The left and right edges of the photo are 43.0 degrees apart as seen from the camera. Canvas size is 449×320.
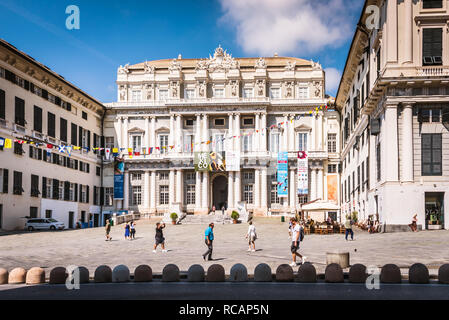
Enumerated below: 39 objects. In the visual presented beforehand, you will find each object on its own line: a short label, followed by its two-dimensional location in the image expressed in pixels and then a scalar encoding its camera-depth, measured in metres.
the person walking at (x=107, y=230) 38.76
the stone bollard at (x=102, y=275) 17.80
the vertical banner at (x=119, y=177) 69.62
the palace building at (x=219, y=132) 68.25
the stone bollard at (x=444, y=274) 16.62
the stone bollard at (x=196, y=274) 17.78
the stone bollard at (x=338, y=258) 20.30
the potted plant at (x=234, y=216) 58.50
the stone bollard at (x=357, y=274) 17.06
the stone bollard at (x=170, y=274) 17.86
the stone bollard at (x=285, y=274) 17.56
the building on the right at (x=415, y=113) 33.88
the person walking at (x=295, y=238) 21.44
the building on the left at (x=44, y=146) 48.09
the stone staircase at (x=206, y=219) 59.59
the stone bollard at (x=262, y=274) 17.60
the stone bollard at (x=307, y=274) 17.19
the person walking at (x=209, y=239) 24.58
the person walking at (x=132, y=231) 40.31
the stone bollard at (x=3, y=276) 17.95
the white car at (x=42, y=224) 50.09
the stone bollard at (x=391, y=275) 16.70
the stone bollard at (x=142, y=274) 17.83
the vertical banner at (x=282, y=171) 65.56
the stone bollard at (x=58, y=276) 17.72
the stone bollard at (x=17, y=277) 18.11
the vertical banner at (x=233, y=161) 65.81
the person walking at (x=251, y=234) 28.30
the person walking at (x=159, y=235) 29.07
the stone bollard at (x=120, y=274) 17.72
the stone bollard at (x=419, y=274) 16.62
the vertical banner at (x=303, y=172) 65.31
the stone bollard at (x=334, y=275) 17.17
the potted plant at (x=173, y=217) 59.12
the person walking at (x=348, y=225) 32.37
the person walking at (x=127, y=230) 39.84
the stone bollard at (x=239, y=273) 17.53
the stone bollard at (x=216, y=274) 17.64
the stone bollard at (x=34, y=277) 17.92
